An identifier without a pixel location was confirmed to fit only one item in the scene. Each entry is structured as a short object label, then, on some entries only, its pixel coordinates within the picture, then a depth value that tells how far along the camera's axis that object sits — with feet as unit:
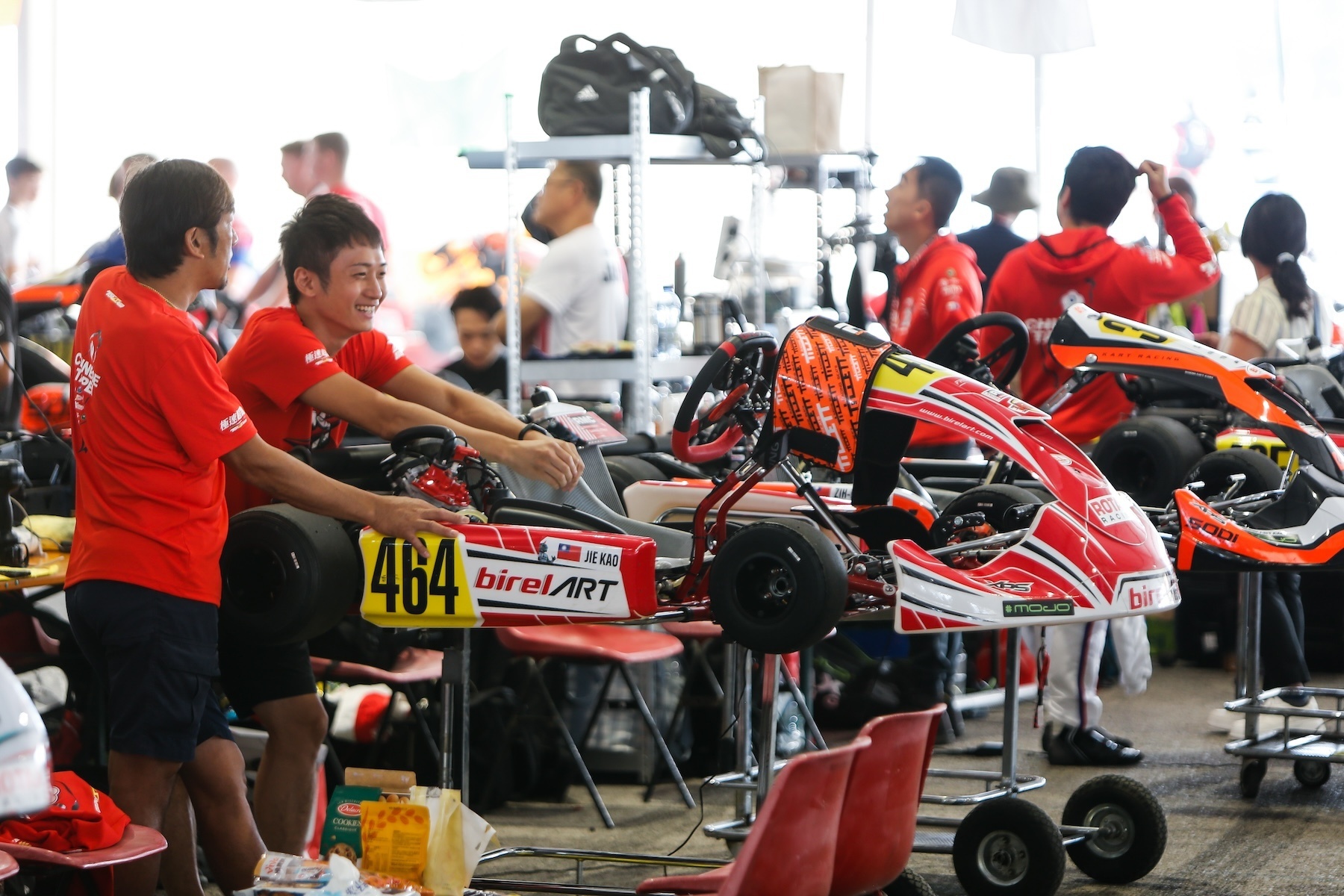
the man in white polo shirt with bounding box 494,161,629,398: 42.01
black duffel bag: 41.42
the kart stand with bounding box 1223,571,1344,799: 33.06
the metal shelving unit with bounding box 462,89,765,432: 40.88
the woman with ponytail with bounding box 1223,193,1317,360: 39.96
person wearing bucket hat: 57.16
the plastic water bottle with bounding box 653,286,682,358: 48.88
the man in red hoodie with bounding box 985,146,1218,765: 36.04
